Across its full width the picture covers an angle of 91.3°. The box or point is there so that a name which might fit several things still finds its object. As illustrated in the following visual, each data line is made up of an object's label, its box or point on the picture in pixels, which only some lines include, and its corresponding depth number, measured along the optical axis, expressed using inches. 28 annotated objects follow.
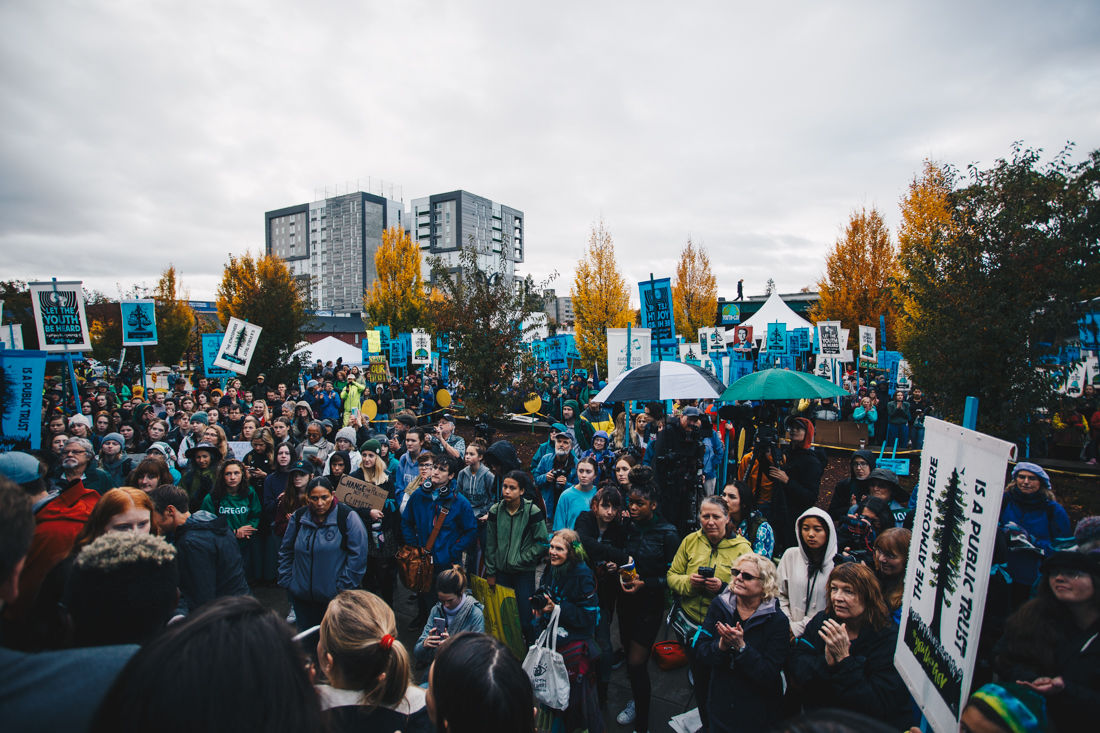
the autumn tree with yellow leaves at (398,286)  1512.1
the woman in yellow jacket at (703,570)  142.9
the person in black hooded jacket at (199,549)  144.6
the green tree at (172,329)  1253.1
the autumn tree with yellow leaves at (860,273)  1014.4
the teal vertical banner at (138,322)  530.3
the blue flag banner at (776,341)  657.6
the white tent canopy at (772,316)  923.7
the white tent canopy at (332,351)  1259.8
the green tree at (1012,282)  293.7
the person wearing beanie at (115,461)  257.9
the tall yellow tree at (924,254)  338.0
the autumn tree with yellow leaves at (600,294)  1072.8
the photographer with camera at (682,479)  214.7
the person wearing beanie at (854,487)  214.4
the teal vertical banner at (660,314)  400.2
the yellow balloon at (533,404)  552.1
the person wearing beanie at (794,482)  211.2
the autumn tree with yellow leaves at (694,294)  1359.5
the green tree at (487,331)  528.1
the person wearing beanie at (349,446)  256.7
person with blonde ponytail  89.7
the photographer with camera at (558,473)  255.1
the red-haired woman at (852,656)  105.1
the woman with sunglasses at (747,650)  115.4
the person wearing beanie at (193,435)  303.9
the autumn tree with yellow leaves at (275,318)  717.3
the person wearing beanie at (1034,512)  171.6
